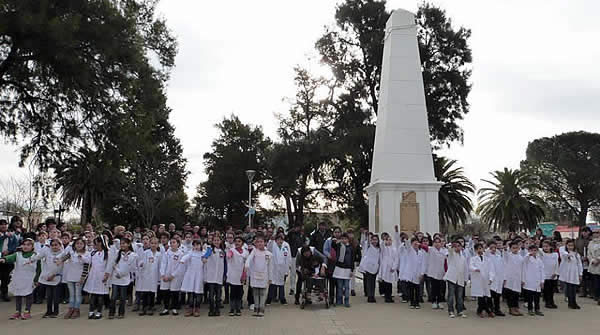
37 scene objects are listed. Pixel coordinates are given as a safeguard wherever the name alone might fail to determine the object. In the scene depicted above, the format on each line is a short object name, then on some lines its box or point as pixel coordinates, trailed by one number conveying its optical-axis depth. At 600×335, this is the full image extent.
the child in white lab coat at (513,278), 11.30
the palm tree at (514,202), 41.47
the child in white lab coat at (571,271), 12.42
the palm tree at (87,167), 17.33
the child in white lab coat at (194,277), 10.95
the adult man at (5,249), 12.42
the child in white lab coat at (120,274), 10.52
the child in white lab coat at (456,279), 10.91
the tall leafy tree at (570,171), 53.03
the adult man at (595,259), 13.26
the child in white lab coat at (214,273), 11.00
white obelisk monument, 17.69
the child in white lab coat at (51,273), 10.42
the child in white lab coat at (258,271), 10.85
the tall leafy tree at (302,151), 35.09
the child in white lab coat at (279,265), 12.62
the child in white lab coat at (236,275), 10.97
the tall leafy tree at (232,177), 52.69
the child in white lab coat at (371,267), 13.30
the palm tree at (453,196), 35.26
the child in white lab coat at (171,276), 11.06
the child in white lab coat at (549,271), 12.56
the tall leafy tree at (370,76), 32.00
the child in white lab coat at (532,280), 11.34
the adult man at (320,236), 13.35
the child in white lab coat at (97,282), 10.36
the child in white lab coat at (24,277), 10.24
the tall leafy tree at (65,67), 14.13
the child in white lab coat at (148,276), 11.02
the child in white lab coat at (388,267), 13.31
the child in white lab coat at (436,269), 12.05
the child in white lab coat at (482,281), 10.72
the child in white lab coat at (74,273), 10.41
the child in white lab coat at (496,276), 10.98
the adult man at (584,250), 14.45
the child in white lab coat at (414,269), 12.33
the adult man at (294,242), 14.03
